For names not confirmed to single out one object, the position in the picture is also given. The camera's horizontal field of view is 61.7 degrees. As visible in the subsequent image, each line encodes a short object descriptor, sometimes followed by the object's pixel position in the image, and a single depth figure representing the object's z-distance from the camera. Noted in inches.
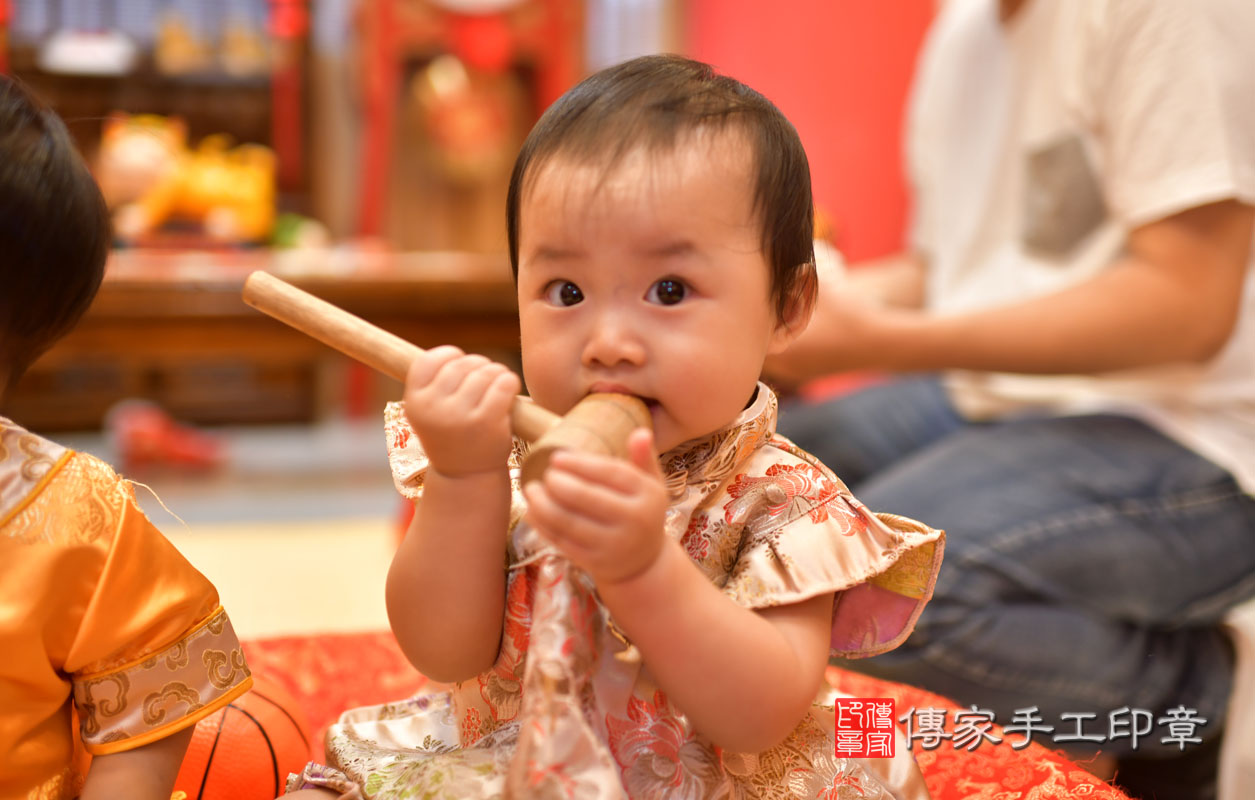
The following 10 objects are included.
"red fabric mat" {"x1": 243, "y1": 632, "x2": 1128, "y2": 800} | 28.2
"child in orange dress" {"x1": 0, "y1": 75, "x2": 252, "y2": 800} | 19.4
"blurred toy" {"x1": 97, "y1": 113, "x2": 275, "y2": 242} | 108.6
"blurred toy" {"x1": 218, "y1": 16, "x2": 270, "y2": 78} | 146.3
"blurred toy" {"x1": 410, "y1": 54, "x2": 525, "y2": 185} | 157.8
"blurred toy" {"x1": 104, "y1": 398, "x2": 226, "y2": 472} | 111.7
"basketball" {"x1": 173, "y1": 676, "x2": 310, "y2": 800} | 25.9
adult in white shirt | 38.5
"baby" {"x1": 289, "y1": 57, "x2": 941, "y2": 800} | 18.8
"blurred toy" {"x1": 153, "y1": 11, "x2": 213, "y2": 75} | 142.8
